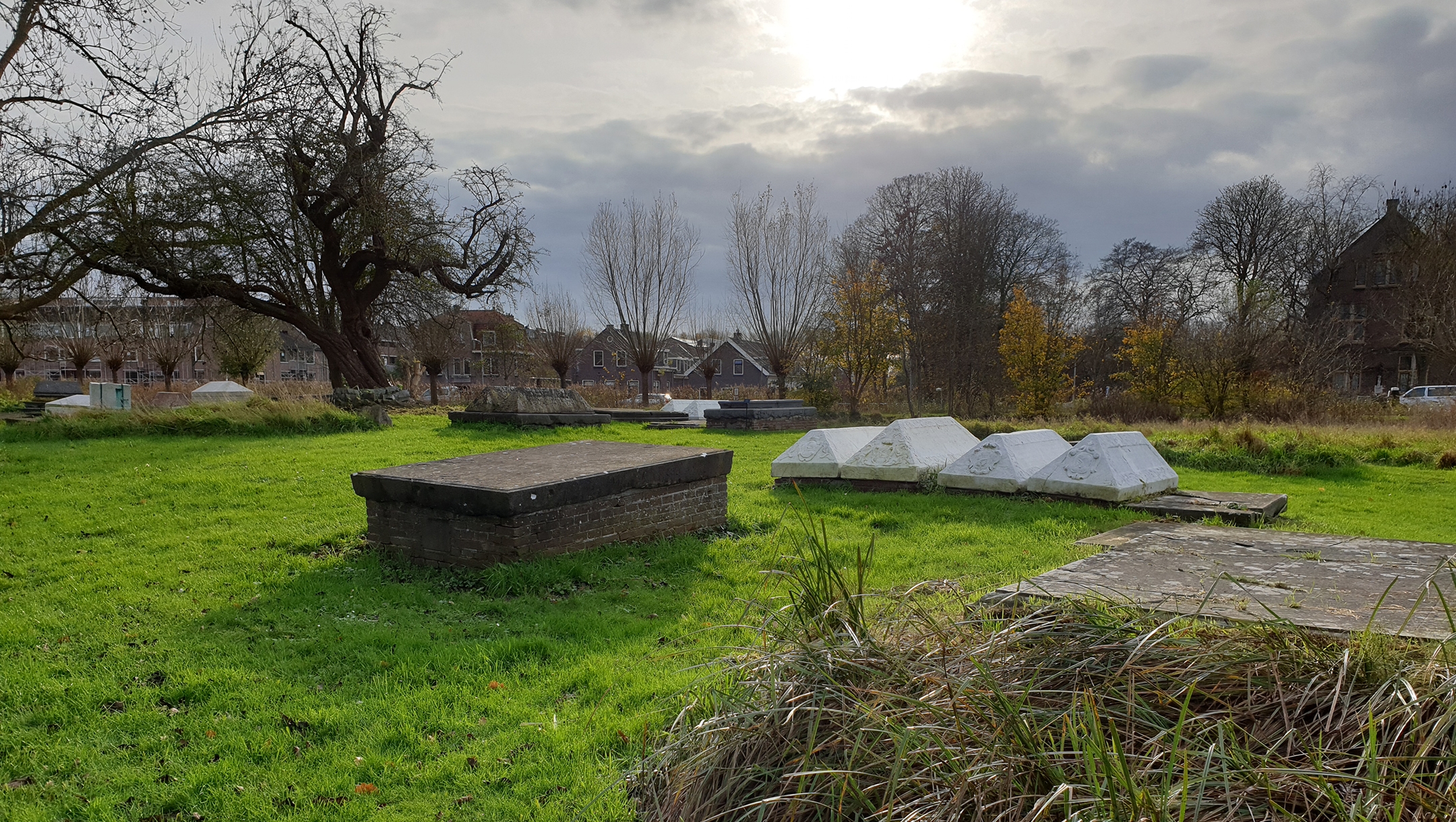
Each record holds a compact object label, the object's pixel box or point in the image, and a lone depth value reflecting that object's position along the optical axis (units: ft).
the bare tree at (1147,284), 123.44
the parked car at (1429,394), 85.61
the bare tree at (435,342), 75.36
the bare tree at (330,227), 52.85
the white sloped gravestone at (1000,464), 28.81
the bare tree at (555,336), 127.61
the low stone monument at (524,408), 56.34
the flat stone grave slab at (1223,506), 23.44
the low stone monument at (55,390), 80.59
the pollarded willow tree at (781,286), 94.07
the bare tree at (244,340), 66.90
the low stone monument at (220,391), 76.06
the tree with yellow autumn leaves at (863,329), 84.02
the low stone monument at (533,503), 18.40
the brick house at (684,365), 208.95
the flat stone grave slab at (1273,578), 9.04
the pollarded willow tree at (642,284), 101.50
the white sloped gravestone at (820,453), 32.24
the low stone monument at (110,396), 63.26
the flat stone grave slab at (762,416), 63.98
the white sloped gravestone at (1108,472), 26.89
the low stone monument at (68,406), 50.78
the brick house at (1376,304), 110.42
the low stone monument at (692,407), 75.46
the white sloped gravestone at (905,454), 30.78
